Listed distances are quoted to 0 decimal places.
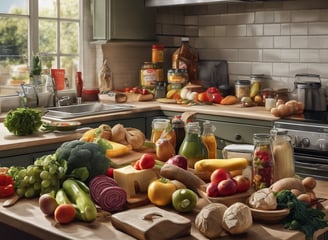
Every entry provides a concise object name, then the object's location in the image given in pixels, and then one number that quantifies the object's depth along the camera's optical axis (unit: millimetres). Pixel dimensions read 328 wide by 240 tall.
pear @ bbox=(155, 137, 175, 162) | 2227
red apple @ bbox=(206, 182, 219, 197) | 1770
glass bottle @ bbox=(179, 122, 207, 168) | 2164
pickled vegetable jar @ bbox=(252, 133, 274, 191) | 1906
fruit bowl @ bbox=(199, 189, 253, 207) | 1732
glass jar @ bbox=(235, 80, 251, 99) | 4613
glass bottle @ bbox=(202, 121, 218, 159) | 2250
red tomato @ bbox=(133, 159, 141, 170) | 1919
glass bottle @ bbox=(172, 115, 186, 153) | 2359
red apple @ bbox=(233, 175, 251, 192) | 1804
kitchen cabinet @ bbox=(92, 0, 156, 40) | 4672
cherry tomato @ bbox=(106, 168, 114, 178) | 1974
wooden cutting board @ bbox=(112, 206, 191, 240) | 1462
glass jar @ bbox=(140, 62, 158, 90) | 4934
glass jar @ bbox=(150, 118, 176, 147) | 2324
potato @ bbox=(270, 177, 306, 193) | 1797
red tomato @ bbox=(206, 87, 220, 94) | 4570
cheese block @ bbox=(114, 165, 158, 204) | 1845
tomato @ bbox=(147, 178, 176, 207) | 1760
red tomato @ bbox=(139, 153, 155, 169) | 1909
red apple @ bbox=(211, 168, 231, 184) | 1815
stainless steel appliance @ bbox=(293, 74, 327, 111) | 4137
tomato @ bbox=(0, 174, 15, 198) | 1872
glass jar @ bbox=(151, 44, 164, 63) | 4941
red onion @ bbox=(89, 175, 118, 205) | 1765
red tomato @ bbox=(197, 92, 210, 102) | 4438
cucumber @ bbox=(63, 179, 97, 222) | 1613
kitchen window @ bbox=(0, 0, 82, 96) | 4281
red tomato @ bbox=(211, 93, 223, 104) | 4500
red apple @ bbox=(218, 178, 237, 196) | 1765
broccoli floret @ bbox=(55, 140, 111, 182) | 1878
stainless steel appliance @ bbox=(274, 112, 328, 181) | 3477
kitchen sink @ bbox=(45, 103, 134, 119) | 3944
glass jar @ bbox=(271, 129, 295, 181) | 1962
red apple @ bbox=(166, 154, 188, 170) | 2016
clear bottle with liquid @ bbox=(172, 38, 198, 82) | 5008
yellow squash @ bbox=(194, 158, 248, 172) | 2000
